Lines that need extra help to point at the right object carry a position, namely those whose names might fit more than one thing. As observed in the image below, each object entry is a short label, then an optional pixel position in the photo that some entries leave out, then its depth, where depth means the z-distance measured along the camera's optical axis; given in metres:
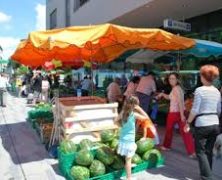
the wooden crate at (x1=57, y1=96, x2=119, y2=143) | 3.72
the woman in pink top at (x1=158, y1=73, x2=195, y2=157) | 3.76
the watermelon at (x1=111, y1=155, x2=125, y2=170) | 3.22
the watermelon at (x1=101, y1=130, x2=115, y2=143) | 3.60
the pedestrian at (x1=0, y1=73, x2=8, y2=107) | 9.48
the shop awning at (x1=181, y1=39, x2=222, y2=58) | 5.10
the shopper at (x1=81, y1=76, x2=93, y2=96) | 10.05
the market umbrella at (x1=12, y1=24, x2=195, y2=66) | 3.48
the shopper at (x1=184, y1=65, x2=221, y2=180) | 2.81
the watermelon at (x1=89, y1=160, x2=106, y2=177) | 3.11
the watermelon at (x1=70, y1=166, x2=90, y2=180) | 3.04
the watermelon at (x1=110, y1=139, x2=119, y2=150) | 3.40
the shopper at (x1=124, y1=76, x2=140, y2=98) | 5.91
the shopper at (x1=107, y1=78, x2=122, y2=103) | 6.26
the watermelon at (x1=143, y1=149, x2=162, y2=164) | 3.44
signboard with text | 6.91
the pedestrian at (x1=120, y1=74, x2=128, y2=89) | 9.87
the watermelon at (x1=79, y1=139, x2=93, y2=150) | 3.36
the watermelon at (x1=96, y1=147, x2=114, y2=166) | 3.19
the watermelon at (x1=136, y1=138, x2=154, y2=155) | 3.45
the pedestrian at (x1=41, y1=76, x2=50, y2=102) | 10.08
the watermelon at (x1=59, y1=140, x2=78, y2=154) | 3.32
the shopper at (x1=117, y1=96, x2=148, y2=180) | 3.00
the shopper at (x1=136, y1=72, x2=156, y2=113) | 5.45
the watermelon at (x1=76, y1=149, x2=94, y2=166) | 3.14
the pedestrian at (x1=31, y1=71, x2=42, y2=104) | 10.17
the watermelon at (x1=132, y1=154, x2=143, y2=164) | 3.35
